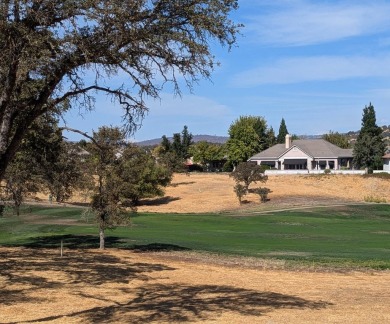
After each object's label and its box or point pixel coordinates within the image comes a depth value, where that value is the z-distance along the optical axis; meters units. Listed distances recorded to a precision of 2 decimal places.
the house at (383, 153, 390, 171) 103.25
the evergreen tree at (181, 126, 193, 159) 132.55
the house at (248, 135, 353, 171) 104.31
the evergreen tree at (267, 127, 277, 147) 138.14
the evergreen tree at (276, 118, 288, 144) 143.12
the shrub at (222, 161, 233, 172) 122.00
